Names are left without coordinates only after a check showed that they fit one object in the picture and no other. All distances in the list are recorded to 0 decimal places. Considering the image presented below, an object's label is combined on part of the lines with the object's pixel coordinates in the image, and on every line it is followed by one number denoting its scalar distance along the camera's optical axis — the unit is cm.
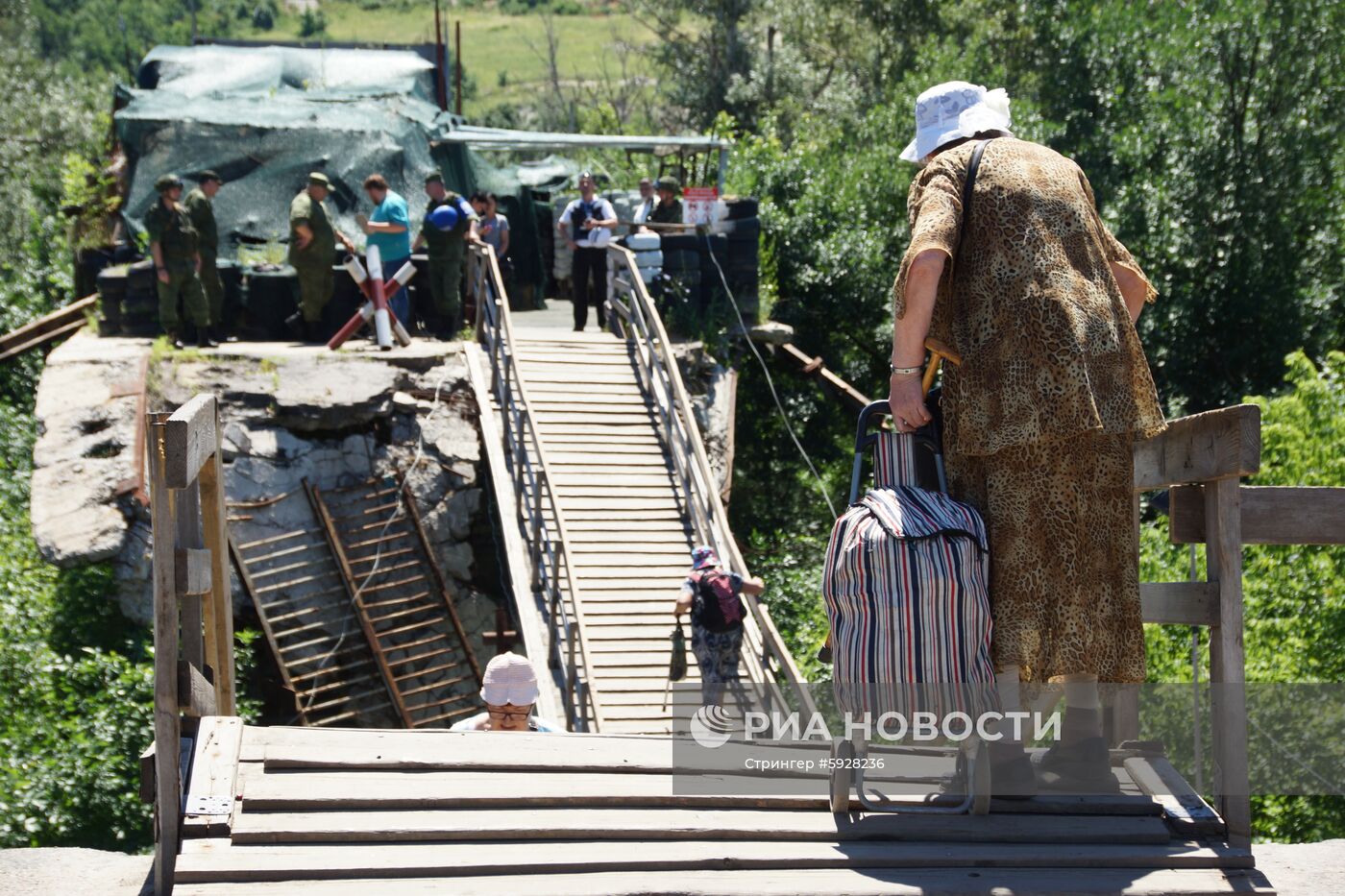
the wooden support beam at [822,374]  1647
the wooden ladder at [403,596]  1298
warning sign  1623
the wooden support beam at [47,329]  1658
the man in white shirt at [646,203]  1662
